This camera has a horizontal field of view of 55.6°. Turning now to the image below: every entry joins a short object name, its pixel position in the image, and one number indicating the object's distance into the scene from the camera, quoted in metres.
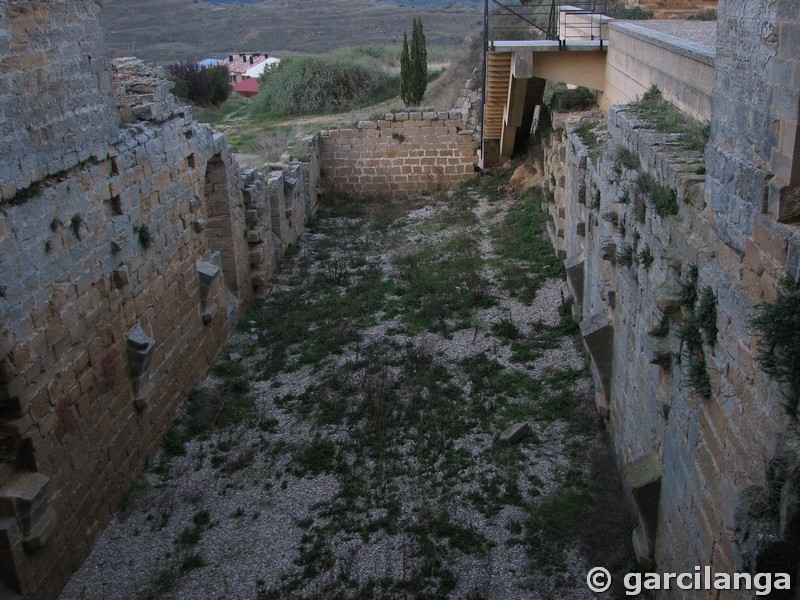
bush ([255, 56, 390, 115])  24.45
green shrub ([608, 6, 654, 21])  15.52
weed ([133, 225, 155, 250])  7.57
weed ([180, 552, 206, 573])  5.91
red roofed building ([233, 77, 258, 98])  31.75
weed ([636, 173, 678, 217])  5.04
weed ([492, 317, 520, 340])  9.52
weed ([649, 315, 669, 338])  4.98
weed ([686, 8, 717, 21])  14.68
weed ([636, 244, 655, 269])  5.59
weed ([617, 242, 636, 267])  6.25
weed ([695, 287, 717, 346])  4.01
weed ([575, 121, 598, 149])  10.35
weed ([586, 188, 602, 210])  8.36
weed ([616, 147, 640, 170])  6.39
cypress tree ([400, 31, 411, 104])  21.48
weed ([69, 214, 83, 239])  6.27
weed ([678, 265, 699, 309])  4.39
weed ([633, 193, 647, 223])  5.88
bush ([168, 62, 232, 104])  25.84
